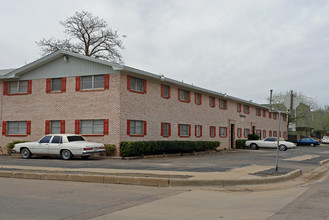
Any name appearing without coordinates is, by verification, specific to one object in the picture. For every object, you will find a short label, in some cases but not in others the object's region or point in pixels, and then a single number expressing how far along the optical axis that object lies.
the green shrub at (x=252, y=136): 42.09
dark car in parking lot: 55.50
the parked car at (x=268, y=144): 37.63
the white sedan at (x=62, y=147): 20.28
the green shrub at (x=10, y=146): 24.94
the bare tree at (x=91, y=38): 45.47
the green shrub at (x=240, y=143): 39.24
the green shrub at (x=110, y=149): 22.22
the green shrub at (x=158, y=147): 22.17
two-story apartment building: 22.97
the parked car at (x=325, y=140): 63.78
